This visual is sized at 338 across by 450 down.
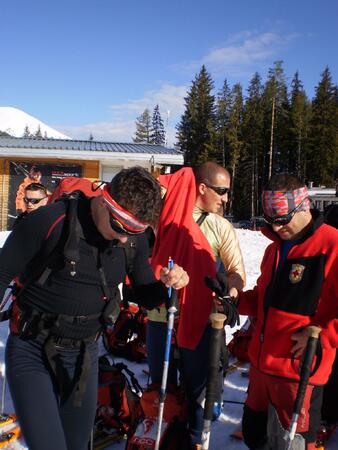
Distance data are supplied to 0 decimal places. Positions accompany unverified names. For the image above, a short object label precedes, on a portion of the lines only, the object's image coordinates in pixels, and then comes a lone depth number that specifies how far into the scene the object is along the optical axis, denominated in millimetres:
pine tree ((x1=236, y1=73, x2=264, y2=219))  42562
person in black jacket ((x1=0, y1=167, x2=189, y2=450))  1986
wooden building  14938
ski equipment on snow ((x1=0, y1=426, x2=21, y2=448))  3262
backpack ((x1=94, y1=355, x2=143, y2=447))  3441
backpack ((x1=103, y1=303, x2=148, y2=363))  5203
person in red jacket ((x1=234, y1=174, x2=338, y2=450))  2396
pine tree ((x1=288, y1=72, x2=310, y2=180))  41750
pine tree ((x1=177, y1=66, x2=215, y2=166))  45656
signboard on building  15438
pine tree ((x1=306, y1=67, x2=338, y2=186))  41188
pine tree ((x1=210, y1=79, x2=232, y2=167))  43594
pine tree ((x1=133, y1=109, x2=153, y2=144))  70062
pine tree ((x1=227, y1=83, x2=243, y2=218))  42125
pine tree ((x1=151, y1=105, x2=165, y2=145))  68812
